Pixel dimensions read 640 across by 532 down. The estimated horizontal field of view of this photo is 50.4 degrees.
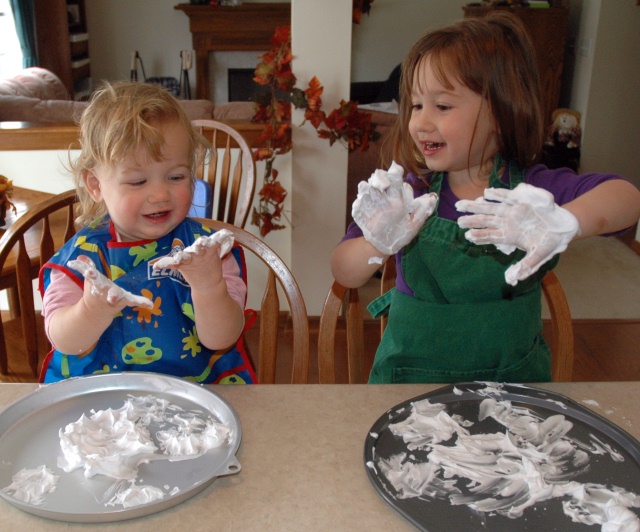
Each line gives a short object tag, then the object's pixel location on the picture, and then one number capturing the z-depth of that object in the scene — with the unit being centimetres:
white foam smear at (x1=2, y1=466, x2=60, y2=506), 77
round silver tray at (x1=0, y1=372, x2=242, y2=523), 75
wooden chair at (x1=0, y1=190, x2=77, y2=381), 140
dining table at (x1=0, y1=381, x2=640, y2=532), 75
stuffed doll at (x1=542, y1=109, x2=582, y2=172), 516
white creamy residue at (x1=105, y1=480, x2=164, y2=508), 76
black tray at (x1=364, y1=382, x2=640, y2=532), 74
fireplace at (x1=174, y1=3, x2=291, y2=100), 660
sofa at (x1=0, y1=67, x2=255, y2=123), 305
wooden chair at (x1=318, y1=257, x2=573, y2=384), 122
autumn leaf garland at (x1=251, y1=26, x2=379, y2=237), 261
